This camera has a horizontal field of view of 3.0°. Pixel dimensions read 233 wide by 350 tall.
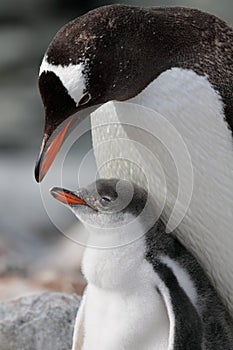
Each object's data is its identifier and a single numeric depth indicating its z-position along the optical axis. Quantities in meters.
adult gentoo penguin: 3.73
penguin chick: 3.81
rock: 4.05
